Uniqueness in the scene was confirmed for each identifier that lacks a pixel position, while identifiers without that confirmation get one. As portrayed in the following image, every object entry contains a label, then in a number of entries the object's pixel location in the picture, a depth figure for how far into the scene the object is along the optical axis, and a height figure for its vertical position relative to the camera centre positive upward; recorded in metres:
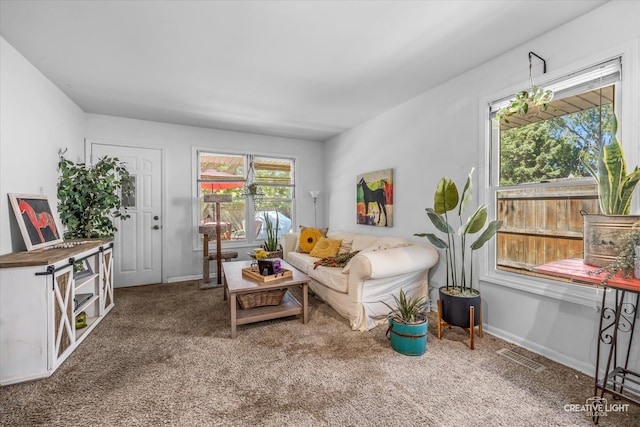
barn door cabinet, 1.85 -0.71
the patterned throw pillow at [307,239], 4.36 -0.44
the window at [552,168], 1.98 +0.35
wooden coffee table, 2.48 -0.89
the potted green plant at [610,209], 1.52 +0.01
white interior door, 4.04 -0.20
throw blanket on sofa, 3.34 -0.61
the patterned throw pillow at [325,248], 3.95 -0.53
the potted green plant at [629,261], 1.37 -0.24
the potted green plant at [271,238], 4.43 -0.46
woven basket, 2.75 -0.87
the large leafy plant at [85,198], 2.98 +0.13
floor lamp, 5.36 -0.04
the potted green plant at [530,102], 2.02 +0.82
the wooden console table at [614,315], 1.41 -0.65
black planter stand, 2.28 -0.83
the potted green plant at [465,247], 2.29 -0.32
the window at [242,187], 4.61 +0.33
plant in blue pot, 2.17 -0.92
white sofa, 2.60 -0.70
